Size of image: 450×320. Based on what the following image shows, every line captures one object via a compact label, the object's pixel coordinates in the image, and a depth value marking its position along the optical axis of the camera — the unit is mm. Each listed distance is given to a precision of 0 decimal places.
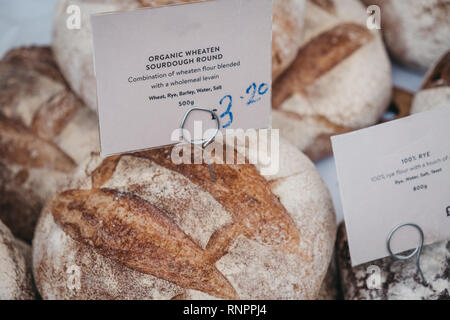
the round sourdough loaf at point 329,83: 543
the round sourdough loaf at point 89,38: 488
